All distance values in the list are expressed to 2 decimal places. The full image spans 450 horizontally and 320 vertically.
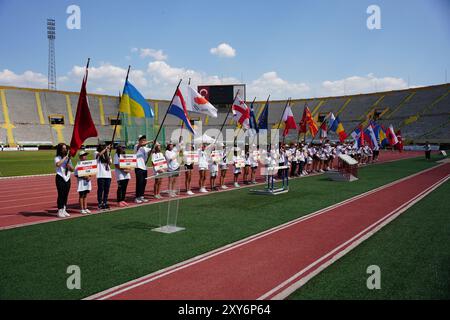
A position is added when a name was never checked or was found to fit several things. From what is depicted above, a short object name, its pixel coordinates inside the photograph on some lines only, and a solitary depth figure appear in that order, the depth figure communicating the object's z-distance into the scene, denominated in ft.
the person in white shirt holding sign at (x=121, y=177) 33.76
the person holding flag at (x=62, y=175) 29.48
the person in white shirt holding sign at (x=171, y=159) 39.65
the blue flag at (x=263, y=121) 46.23
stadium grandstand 177.27
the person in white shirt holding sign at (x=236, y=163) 47.69
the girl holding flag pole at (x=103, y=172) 32.04
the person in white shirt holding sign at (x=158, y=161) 36.11
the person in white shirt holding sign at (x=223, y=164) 46.42
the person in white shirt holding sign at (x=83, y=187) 30.86
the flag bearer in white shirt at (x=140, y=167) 35.55
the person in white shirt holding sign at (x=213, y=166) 45.14
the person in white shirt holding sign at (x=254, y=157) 50.65
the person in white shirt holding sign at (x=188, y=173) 41.98
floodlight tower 205.52
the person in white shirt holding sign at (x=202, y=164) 43.83
